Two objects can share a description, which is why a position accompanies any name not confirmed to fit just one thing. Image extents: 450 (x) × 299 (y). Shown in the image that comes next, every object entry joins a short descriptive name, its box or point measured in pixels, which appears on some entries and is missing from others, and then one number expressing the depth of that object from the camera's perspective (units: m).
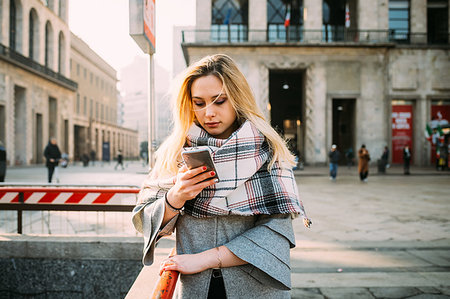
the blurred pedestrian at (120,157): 26.59
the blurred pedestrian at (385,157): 19.75
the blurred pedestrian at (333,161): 15.73
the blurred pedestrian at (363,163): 14.87
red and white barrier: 4.43
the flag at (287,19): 24.22
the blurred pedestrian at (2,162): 10.52
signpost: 5.52
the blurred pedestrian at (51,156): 12.96
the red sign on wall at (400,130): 25.53
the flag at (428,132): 23.35
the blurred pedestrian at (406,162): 19.25
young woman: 1.29
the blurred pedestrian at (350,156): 25.05
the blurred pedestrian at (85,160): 31.52
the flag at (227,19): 24.97
